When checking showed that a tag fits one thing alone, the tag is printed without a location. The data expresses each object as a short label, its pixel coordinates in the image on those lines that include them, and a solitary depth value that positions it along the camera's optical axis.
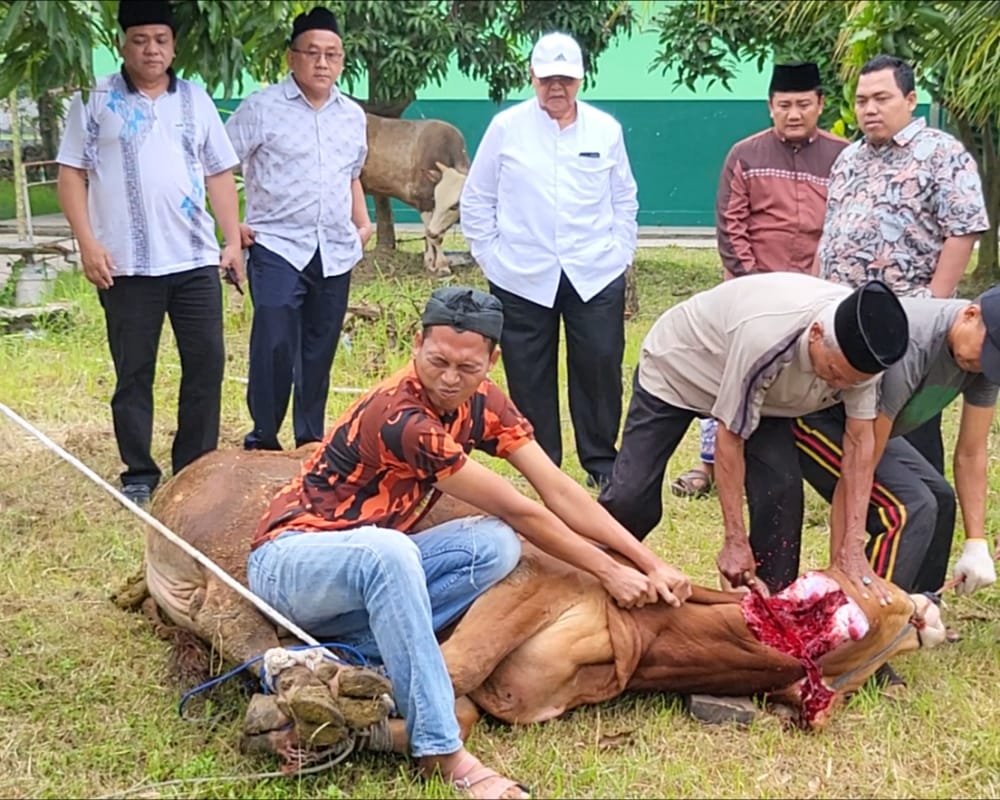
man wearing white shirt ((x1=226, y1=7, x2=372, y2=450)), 5.73
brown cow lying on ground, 3.62
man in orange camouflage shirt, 3.26
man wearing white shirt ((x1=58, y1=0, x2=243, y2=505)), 5.23
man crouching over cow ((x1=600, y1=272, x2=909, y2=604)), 3.58
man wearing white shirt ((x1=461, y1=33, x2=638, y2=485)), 5.69
